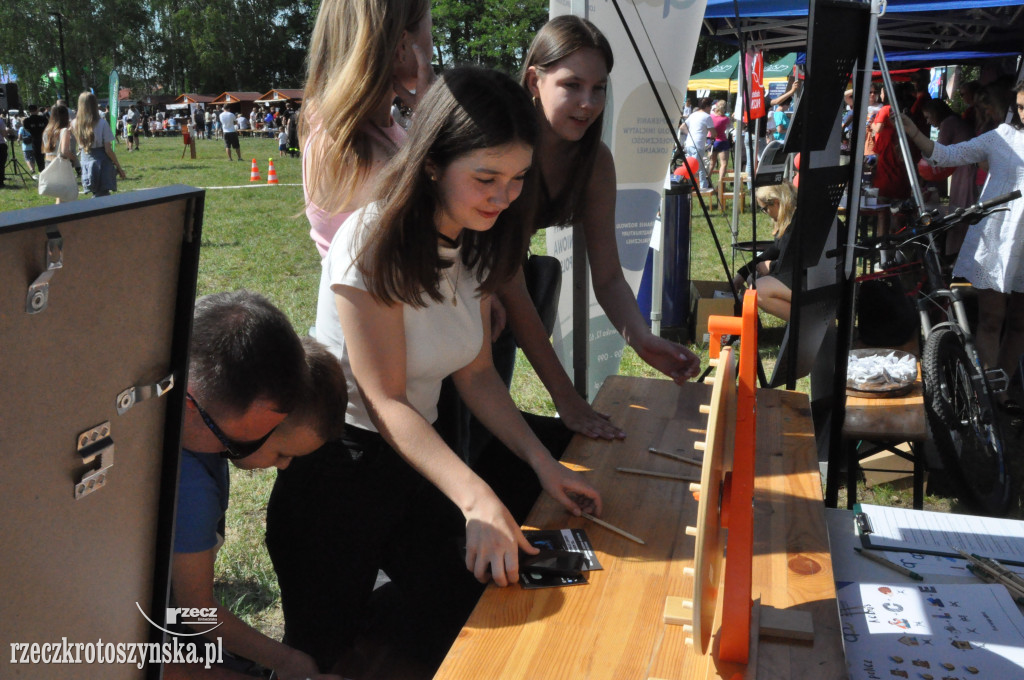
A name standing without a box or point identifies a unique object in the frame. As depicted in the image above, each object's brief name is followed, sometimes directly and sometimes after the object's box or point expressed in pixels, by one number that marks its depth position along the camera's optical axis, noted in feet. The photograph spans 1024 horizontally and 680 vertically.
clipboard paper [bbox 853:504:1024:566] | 5.35
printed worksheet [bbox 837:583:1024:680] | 4.01
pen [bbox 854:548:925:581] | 4.92
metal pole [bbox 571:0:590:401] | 9.80
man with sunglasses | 4.27
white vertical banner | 10.59
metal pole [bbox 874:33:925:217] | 12.80
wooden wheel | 2.73
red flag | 23.67
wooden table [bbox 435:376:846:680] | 3.56
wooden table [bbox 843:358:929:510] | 8.35
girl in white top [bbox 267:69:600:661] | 4.68
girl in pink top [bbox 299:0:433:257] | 5.99
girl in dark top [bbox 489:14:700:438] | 6.77
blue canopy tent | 19.03
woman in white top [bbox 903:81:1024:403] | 13.51
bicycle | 10.34
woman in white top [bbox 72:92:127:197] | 31.58
